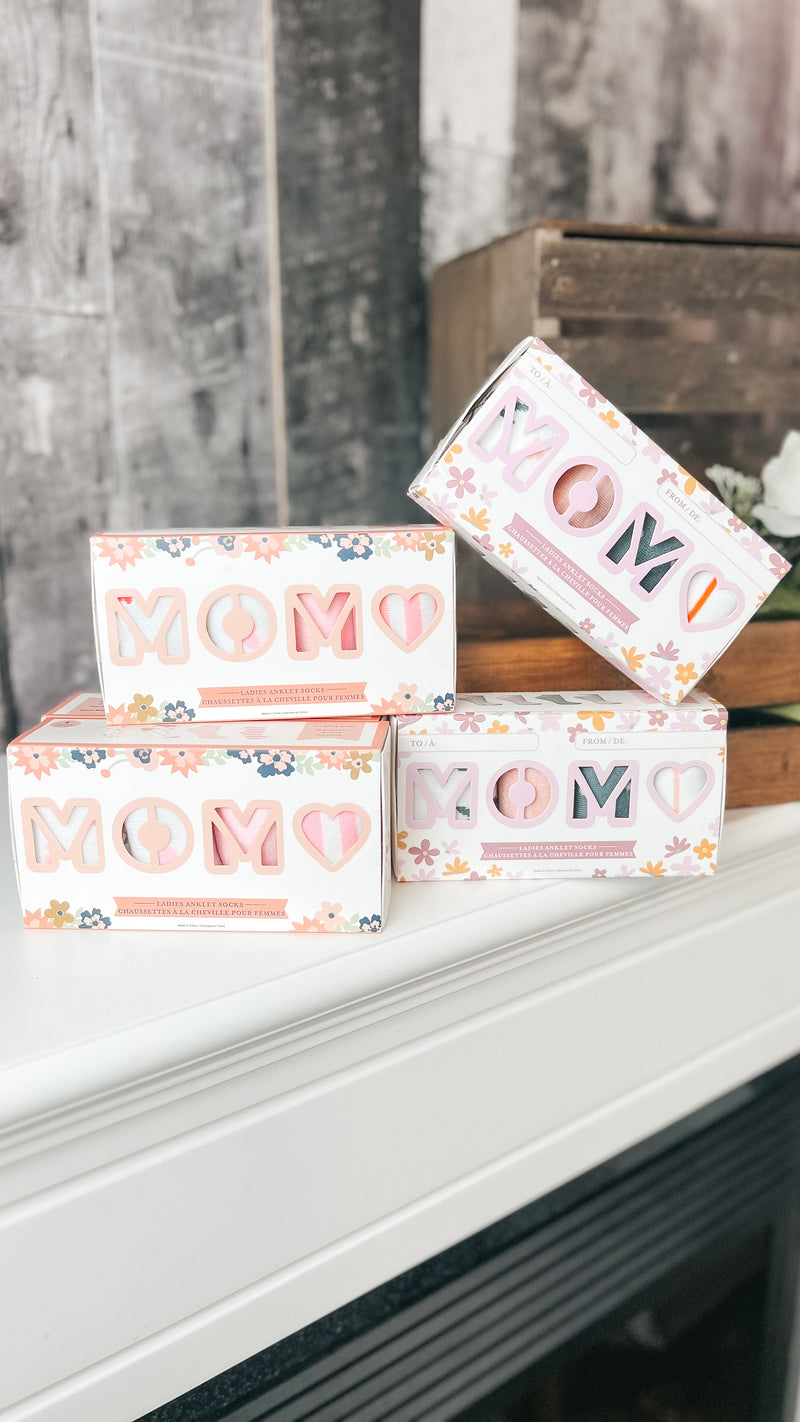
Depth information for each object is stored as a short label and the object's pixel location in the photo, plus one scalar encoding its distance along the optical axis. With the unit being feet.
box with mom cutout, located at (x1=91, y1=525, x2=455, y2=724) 2.00
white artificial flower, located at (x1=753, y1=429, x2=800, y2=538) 2.71
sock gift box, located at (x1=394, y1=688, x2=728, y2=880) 2.12
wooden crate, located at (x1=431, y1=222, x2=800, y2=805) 2.70
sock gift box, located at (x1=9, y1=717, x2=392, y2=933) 1.92
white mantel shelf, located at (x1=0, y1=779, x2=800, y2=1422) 1.66
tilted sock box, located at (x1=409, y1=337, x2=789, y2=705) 2.02
